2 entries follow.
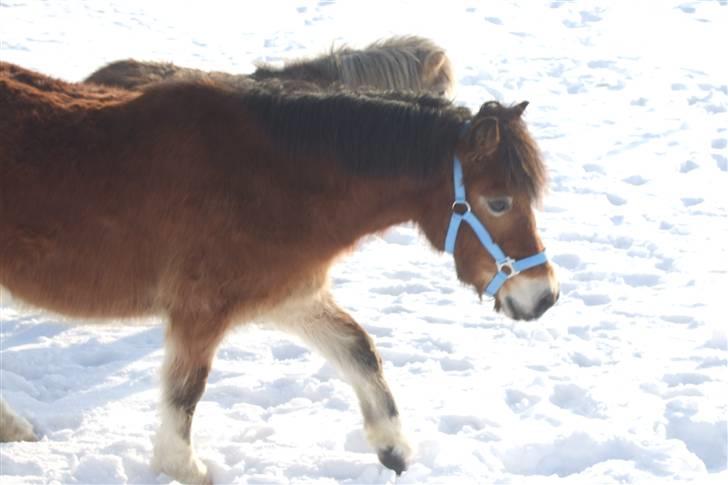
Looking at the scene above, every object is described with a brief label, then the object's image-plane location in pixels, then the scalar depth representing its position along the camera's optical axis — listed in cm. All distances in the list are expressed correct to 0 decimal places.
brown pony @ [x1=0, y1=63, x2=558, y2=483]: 774
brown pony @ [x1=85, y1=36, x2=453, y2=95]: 1330
